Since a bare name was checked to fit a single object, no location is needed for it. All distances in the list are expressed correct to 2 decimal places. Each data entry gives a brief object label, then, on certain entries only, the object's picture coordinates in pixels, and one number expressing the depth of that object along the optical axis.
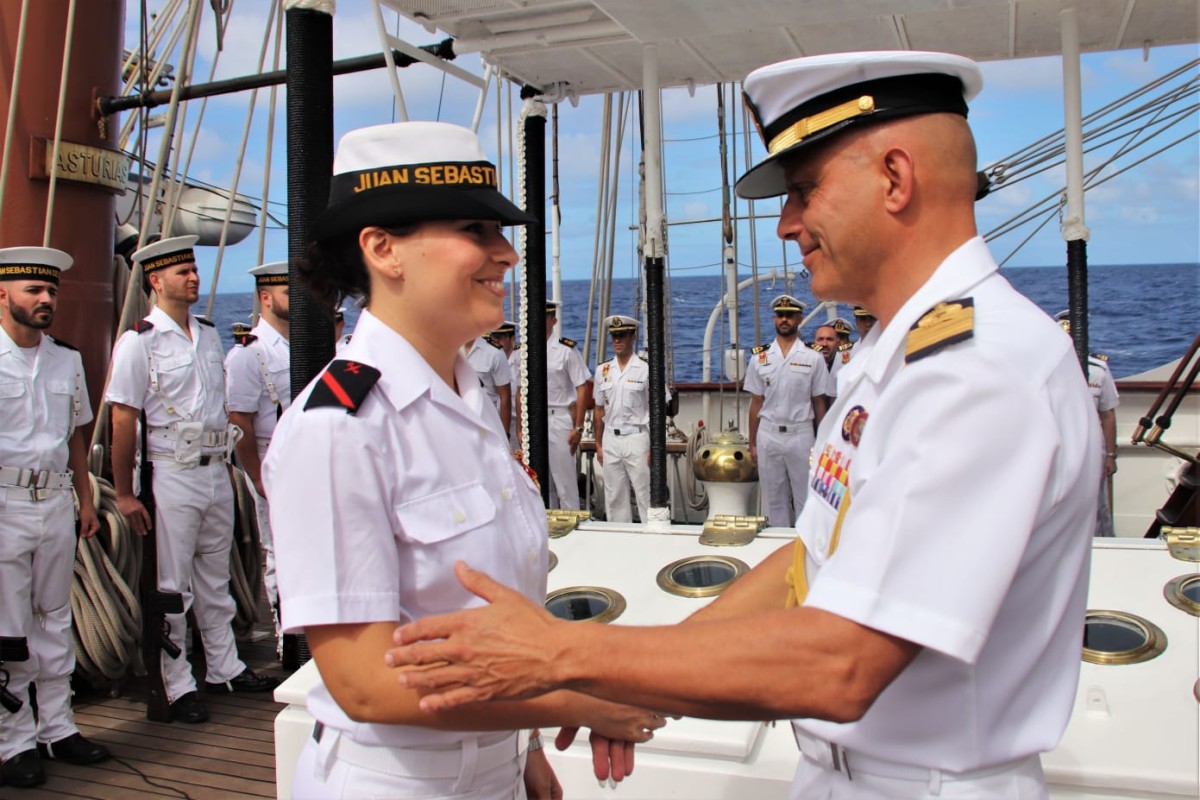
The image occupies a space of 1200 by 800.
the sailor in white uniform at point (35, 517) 3.60
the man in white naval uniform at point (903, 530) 0.94
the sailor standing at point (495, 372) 7.34
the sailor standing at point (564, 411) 8.09
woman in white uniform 1.18
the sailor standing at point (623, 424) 7.73
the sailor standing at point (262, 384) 5.03
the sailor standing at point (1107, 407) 6.09
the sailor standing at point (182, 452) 4.16
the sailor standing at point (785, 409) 7.32
